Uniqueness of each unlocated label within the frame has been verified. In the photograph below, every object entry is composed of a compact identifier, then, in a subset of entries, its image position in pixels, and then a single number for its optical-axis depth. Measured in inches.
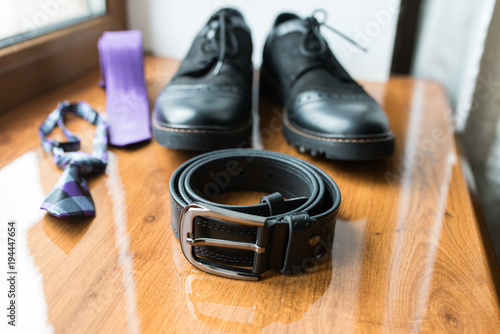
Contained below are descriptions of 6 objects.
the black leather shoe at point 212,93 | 26.0
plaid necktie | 21.6
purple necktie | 32.2
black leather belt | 17.3
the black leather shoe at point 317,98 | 26.0
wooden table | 16.6
